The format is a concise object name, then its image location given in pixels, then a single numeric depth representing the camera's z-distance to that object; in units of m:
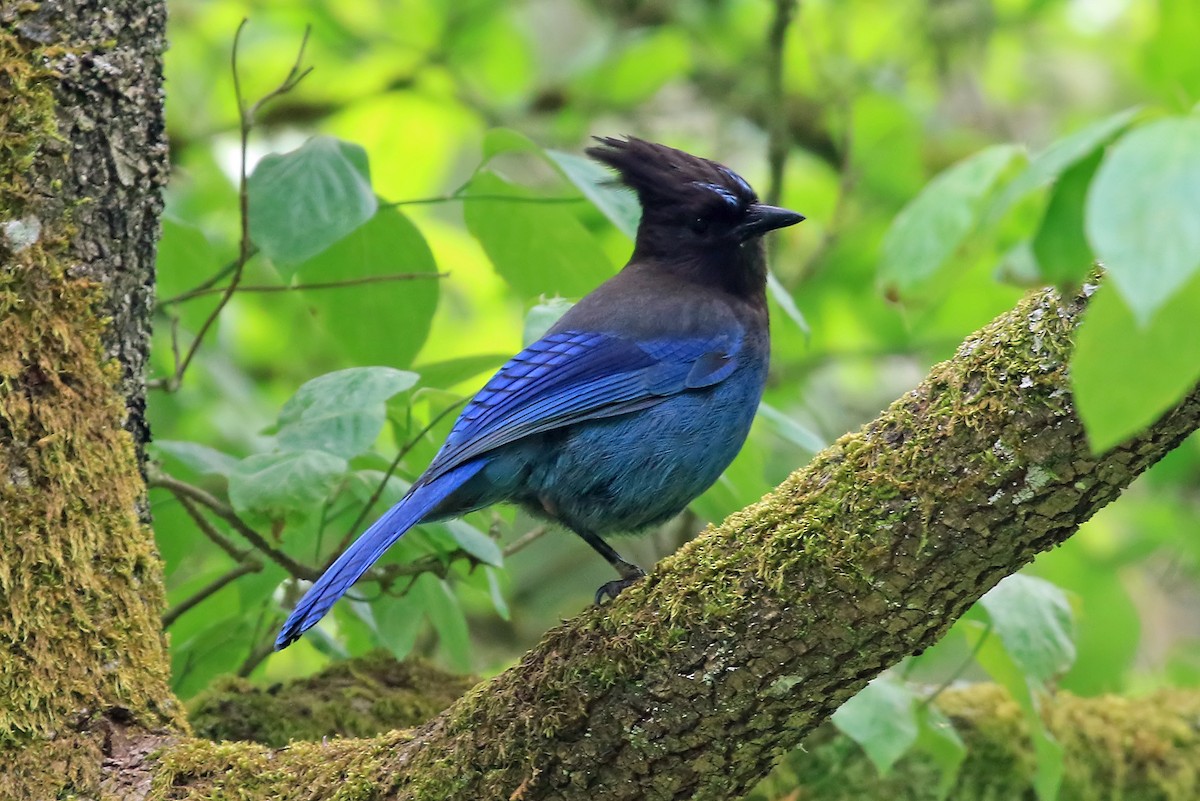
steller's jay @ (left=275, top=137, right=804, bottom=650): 6.32
